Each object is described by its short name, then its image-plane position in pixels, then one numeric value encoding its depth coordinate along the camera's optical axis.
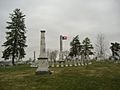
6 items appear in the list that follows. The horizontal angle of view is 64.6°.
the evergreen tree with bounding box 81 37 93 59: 36.43
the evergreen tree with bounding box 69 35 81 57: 35.23
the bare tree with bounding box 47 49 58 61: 41.28
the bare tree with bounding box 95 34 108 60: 30.40
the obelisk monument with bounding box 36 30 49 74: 8.81
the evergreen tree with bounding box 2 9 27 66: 21.42
